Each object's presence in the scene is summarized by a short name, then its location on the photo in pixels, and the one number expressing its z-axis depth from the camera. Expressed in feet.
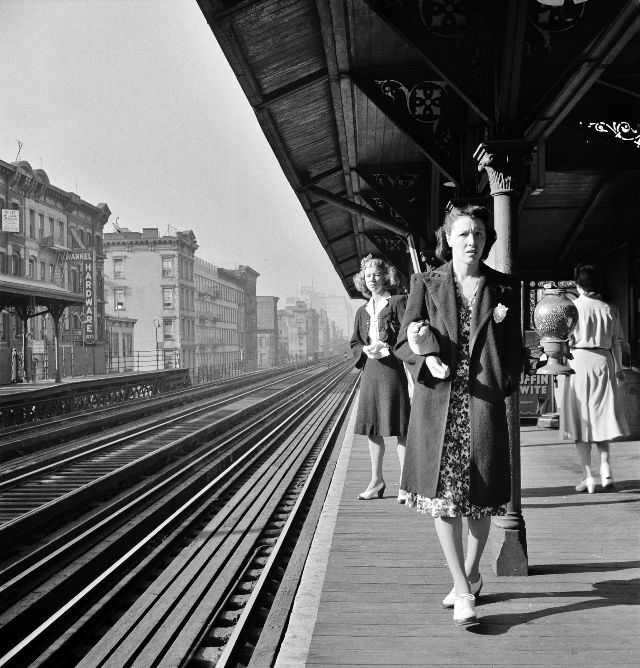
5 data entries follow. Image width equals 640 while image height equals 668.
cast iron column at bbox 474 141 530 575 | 14.05
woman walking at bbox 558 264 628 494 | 21.04
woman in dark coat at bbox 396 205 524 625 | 11.66
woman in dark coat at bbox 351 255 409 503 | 21.27
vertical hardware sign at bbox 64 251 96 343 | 134.51
